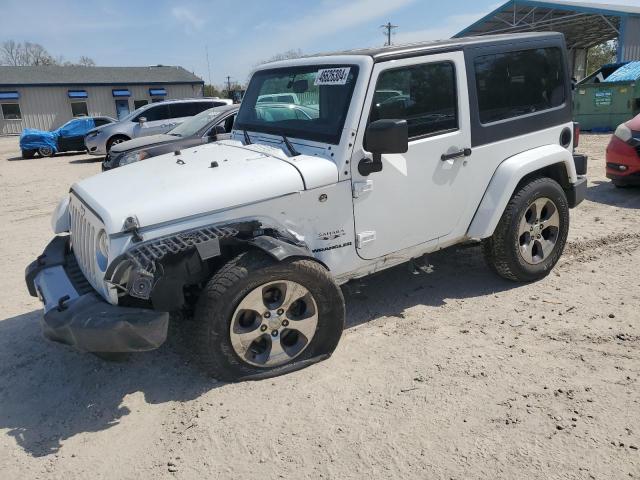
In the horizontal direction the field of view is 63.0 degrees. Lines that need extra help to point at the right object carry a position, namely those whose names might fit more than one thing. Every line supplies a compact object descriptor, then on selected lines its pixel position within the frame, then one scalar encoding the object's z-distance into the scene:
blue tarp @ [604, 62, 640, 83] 14.88
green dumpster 14.92
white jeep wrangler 2.98
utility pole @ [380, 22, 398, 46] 45.19
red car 7.25
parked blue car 19.11
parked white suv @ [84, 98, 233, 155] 15.13
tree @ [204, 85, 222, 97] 47.80
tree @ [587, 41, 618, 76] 42.00
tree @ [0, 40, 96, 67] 69.00
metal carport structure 19.80
